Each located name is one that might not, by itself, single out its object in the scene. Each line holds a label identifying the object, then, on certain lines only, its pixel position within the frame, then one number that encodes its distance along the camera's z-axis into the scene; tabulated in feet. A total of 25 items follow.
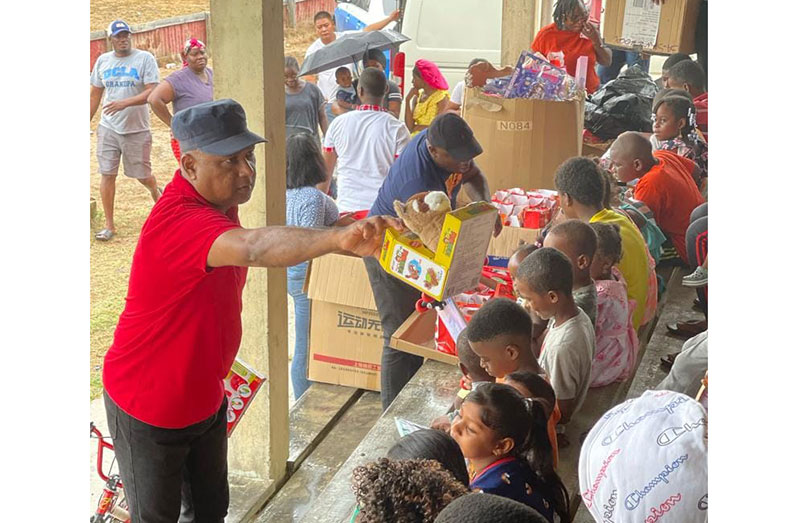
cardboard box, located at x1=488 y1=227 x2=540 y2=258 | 19.25
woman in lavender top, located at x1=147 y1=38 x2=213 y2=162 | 31.40
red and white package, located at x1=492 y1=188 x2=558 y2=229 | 19.70
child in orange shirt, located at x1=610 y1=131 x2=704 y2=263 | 19.77
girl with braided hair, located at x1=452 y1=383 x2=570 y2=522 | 9.77
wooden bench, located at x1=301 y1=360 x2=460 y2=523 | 12.15
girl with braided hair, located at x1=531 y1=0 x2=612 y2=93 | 29.19
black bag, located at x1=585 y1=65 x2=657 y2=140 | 27.99
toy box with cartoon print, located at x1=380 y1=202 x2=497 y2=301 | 11.90
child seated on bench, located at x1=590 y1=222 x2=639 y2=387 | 14.56
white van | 37.35
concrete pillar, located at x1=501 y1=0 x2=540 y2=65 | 32.19
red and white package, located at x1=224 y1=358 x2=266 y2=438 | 13.73
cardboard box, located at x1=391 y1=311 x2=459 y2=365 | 16.35
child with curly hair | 7.65
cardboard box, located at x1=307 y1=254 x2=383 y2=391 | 19.56
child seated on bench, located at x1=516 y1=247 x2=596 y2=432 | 12.78
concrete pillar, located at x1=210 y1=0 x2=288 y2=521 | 14.29
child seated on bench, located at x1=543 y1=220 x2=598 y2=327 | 14.08
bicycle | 13.89
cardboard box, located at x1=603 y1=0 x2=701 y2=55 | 29.04
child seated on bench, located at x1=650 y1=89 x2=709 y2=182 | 22.13
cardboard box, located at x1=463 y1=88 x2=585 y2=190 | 22.89
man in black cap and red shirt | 10.63
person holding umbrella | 34.76
